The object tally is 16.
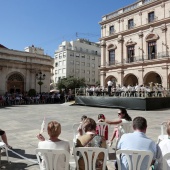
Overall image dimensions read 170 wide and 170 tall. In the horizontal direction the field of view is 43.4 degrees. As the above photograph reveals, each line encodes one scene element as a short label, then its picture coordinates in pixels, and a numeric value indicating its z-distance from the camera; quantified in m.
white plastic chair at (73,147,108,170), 3.19
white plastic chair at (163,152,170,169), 3.01
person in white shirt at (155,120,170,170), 3.22
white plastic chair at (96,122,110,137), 5.64
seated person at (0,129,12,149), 5.77
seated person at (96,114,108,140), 5.63
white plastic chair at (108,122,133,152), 5.71
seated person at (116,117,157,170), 3.18
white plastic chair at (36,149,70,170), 3.27
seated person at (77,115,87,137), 5.15
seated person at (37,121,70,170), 3.46
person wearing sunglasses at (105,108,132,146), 5.67
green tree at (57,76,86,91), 53.22
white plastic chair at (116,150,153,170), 3.03
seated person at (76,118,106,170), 3.36
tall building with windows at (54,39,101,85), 62.12
